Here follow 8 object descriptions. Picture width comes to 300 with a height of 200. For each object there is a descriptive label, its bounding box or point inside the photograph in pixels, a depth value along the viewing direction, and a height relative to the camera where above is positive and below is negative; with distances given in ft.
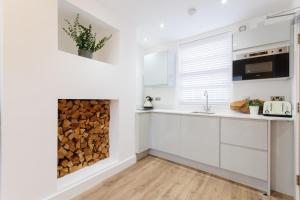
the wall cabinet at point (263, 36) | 7.10 +3.14
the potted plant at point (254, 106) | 7.70 -0.31
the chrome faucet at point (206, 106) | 10.02 -0.42
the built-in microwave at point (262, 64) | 7.16 +1.75
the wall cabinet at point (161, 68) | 11.42 +2.30
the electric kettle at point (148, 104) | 11.97 -0.37
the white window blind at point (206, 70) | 9.56 +1.96
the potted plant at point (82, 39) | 6.98 +2.72
